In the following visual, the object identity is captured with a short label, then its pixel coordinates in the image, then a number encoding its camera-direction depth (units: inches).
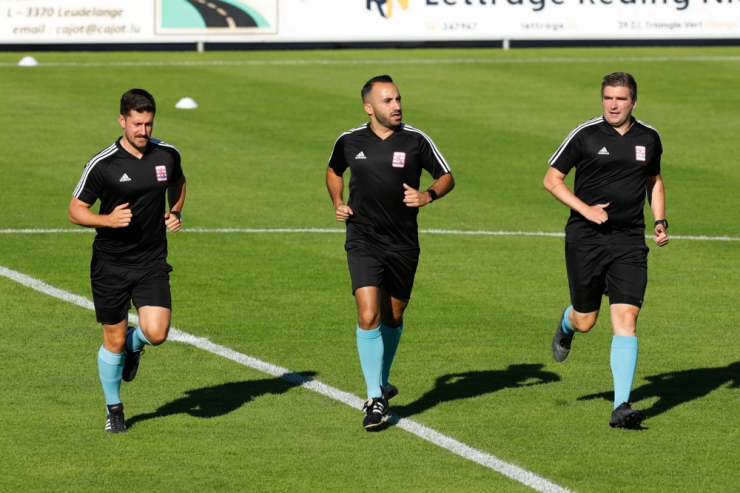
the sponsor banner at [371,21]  2399.1
